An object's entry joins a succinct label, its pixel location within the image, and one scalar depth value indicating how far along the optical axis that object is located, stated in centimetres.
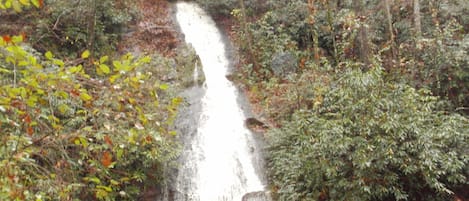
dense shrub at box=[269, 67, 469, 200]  768
